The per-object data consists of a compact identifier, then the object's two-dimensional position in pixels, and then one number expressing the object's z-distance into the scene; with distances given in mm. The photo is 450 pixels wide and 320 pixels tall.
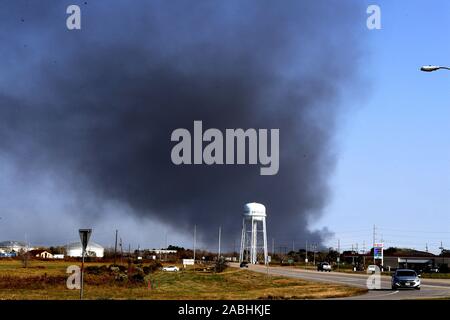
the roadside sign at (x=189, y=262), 135125
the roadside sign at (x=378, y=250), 137100
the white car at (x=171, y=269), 94794
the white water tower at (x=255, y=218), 120500
